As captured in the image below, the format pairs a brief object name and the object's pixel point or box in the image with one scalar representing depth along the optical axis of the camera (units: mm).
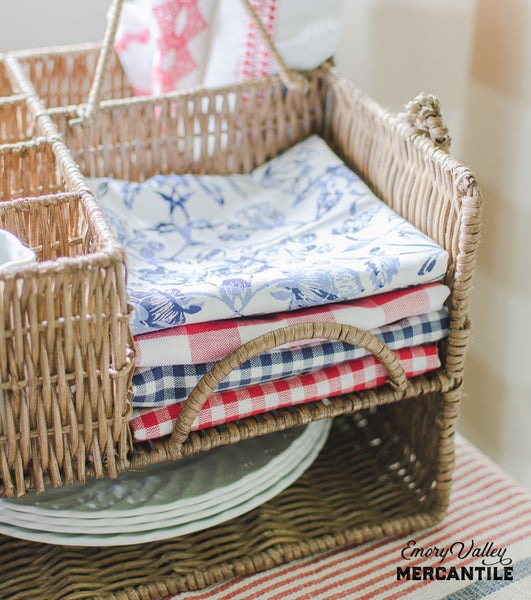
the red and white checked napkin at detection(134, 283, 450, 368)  709
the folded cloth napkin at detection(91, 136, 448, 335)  735
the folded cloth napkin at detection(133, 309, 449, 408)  713
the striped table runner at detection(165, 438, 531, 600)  847
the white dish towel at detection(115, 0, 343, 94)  1051
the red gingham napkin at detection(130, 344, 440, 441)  726
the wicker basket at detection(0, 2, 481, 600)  784
